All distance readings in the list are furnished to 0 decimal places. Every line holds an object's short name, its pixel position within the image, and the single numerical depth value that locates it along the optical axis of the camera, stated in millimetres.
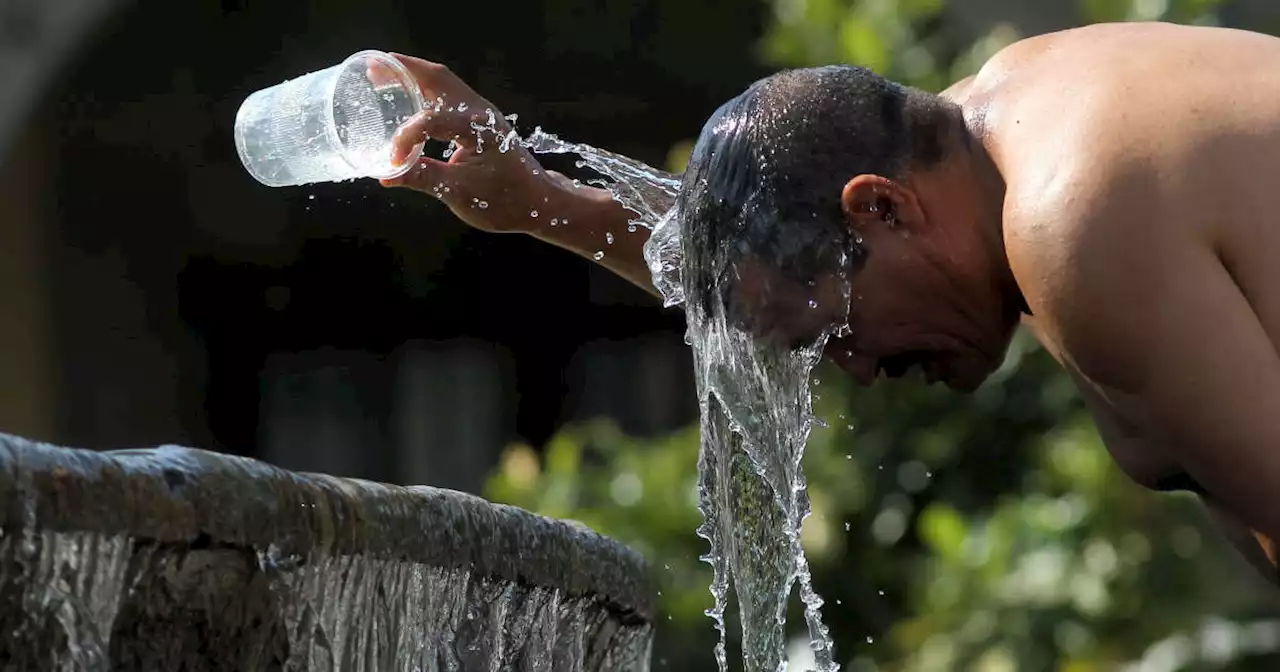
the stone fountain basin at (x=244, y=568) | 7097
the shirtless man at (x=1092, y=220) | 7352
